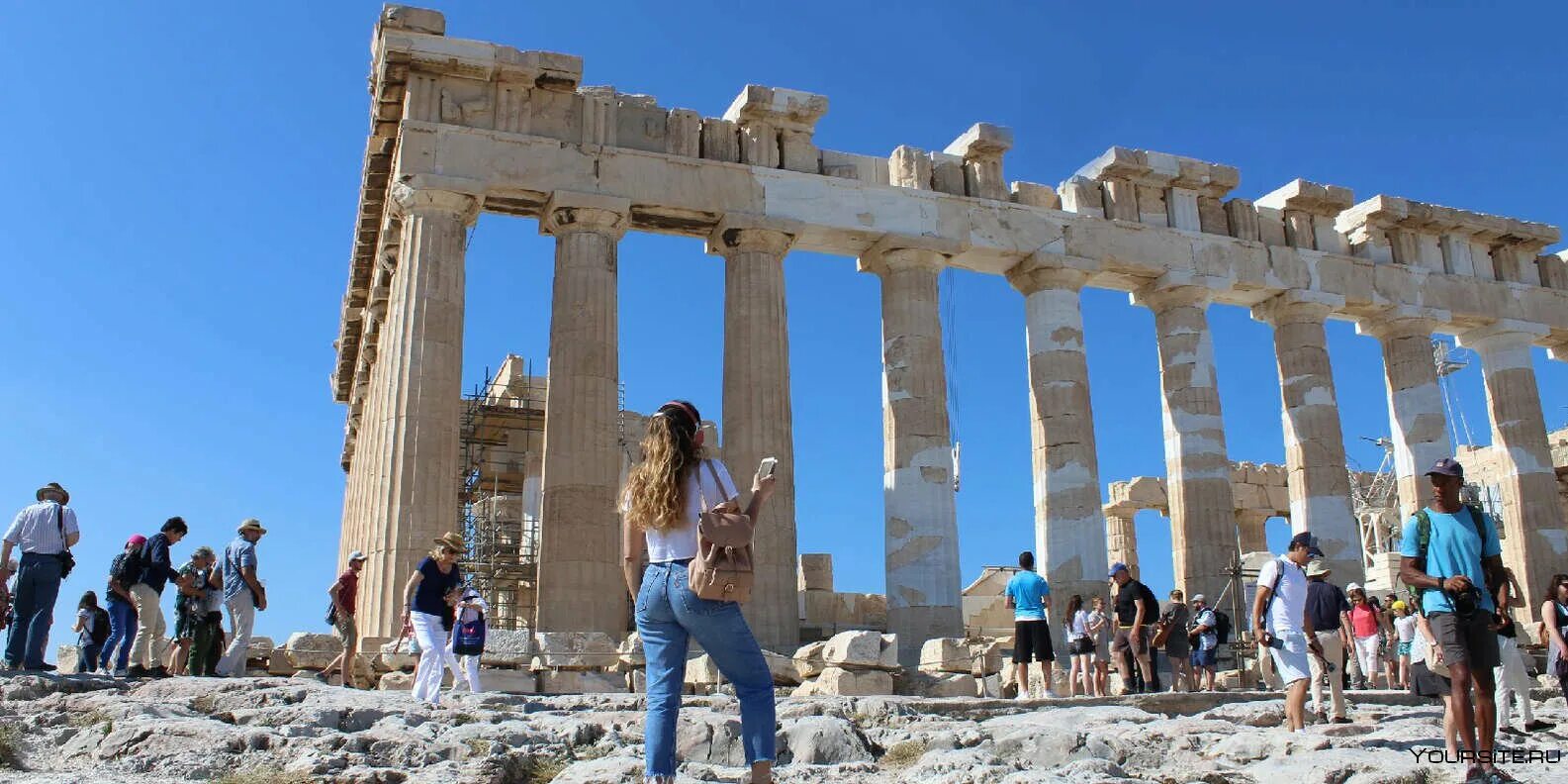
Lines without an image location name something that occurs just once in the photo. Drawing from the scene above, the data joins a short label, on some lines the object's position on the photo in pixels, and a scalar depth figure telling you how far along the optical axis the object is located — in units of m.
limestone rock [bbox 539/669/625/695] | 15.84
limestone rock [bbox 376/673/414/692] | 15.18
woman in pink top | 18.14
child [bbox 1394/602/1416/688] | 14.01
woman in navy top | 11.34
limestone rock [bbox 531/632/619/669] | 15.95
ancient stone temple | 19.16
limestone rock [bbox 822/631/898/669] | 15.10
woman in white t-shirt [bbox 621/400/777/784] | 6.12
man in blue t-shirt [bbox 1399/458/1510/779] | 7.33
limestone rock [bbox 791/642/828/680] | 15.85
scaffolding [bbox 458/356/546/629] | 27.23
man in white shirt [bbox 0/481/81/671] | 11.82
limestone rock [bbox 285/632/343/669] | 16.05
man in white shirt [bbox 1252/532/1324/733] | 9.89
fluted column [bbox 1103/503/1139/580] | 35.72
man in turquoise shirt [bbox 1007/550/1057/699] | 15.59
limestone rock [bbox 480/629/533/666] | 15.98
